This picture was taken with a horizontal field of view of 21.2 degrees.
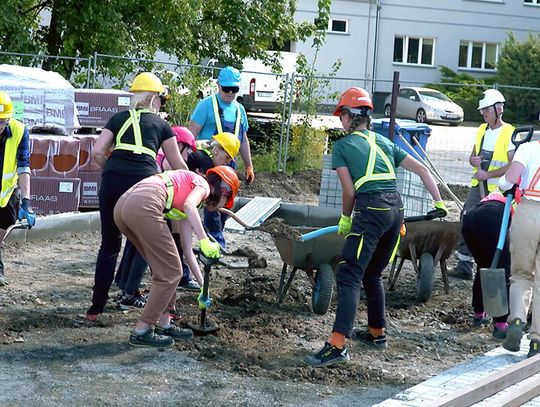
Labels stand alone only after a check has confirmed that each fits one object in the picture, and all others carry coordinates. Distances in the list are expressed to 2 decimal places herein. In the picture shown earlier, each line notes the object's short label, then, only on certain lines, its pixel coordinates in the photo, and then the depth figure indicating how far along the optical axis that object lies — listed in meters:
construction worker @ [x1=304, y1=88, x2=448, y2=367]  9.87
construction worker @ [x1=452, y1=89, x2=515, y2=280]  13.32
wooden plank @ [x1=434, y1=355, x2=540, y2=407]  8.32
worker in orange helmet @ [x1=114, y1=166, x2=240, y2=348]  9.43
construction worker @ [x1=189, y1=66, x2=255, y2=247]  13.52
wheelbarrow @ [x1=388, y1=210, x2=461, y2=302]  12.54
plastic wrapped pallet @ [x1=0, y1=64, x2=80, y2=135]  16.19
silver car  44.86
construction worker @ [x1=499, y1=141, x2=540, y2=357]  10.33
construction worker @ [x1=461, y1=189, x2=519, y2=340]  11.35
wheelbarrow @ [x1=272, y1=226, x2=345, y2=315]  11.48
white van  29.71
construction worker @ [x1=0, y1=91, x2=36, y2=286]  11.82
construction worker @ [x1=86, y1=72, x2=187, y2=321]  10.36
